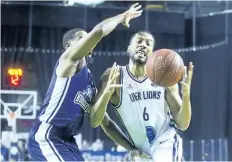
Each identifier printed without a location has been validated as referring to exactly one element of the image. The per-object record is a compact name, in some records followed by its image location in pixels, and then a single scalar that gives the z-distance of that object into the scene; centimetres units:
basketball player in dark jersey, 301
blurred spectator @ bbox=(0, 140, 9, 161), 818
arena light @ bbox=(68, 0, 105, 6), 905
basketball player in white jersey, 353
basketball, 337
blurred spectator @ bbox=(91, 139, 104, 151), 869
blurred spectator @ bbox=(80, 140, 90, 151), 868
